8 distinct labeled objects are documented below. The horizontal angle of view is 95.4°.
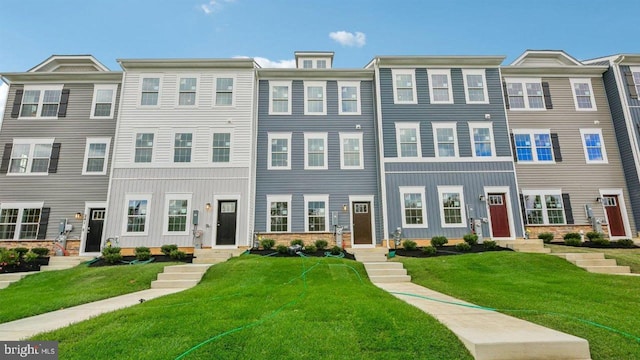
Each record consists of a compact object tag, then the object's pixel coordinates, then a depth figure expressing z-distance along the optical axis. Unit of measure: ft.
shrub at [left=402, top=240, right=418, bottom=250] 35.40
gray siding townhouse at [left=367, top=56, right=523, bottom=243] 40.34
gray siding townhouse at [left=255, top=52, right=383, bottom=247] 41.29
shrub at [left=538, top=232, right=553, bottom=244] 39.14
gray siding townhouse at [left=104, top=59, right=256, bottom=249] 38.99
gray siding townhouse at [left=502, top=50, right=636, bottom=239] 42.29
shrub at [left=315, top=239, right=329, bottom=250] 37.50
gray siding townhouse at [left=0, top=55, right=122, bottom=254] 40.29
